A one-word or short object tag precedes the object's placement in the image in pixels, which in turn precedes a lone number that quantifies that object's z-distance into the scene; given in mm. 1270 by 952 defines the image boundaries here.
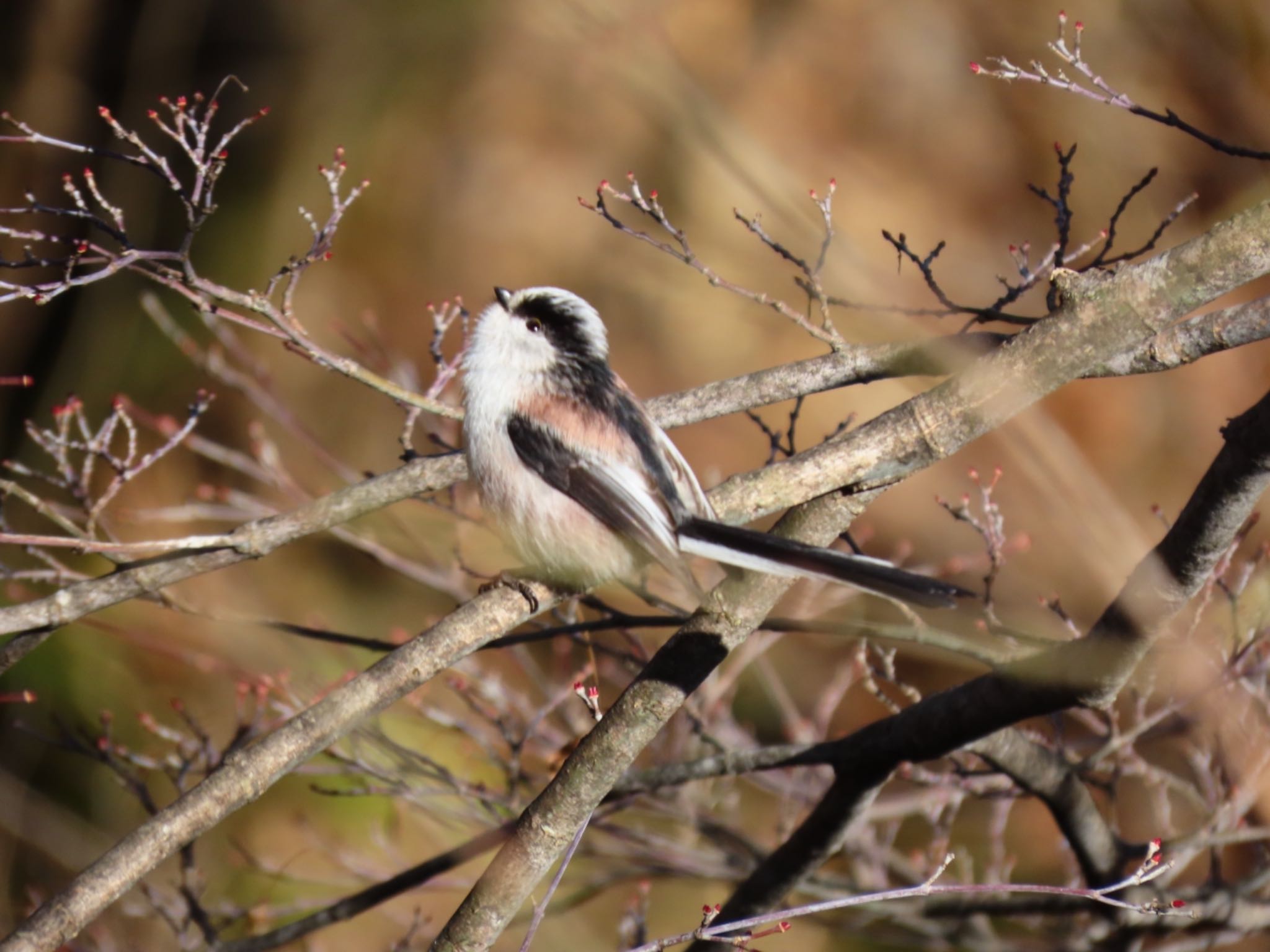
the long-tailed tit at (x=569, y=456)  5250
